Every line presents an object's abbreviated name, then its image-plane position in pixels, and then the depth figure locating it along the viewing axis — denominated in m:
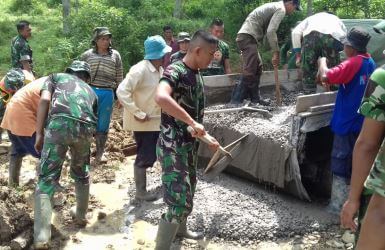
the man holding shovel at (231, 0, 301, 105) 6.06
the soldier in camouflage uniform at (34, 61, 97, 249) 3.95
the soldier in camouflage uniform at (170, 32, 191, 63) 6.72
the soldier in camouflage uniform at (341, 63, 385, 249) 2.14
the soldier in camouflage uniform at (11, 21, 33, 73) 8.28
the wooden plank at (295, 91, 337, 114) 4.63
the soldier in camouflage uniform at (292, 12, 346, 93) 5.67
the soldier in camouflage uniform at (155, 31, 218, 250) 3.56
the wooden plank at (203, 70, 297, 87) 6.45
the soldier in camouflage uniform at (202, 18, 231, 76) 7.06
